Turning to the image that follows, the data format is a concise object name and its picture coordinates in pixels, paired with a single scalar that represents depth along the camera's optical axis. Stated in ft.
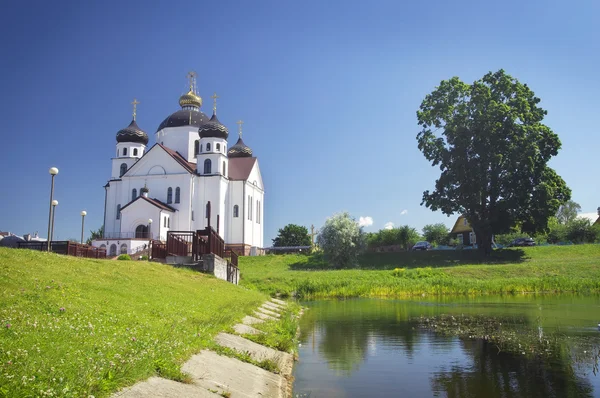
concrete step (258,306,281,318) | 56.14
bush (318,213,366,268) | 164.66
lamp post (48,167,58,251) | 64.64
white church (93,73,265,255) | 168.45
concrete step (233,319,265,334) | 36.71
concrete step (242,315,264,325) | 42.21
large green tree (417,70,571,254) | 152.56
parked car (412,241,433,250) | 217.77
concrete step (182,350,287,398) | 22.16
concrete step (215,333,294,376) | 30.60
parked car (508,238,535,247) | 200.85
